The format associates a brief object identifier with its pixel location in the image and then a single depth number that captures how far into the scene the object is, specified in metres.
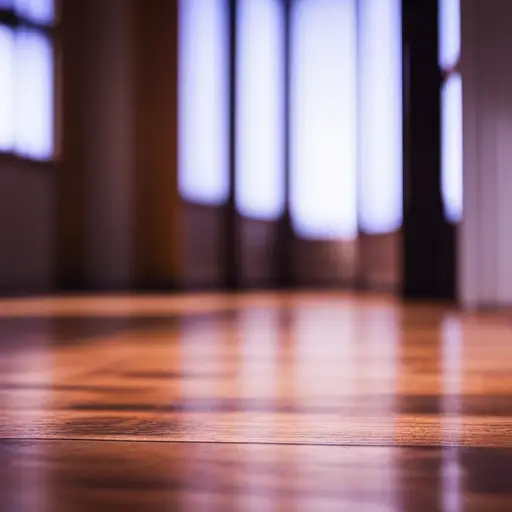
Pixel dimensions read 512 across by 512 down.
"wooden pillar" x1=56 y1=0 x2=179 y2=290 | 5.07
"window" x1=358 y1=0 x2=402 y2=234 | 4.98
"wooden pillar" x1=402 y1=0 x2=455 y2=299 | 3.27
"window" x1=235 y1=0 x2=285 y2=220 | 5.78
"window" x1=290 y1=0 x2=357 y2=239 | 5.87
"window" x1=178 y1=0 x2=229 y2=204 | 5.19
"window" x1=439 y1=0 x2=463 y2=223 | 3.04
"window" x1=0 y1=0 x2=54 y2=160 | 4.52
